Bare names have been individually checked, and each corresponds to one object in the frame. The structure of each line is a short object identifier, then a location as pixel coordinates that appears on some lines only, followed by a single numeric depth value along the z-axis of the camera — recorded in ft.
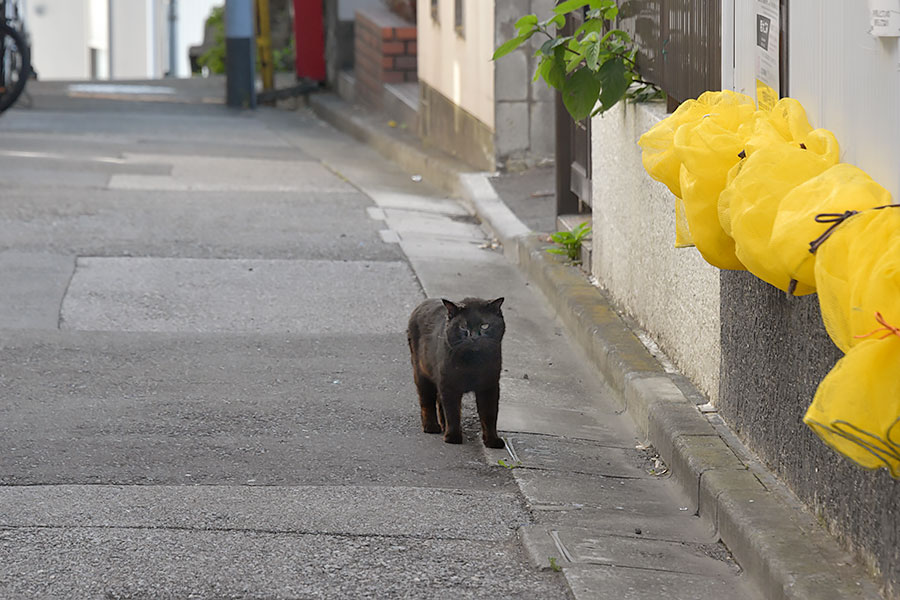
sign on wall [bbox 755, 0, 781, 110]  30.07
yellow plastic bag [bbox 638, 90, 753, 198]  31.58
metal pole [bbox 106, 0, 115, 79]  234.58
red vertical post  143.54
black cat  35.17
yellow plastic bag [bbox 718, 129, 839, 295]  24.70
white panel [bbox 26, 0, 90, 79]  226.58
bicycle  107.96
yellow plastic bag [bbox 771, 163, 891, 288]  22.25
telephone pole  141.90
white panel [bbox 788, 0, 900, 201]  22.81
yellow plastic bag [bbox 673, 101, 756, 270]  28.58
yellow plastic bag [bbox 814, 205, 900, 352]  19.74
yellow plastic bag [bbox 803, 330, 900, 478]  19.74
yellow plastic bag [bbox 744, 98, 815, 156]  27.07
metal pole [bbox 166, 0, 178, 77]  244.22
